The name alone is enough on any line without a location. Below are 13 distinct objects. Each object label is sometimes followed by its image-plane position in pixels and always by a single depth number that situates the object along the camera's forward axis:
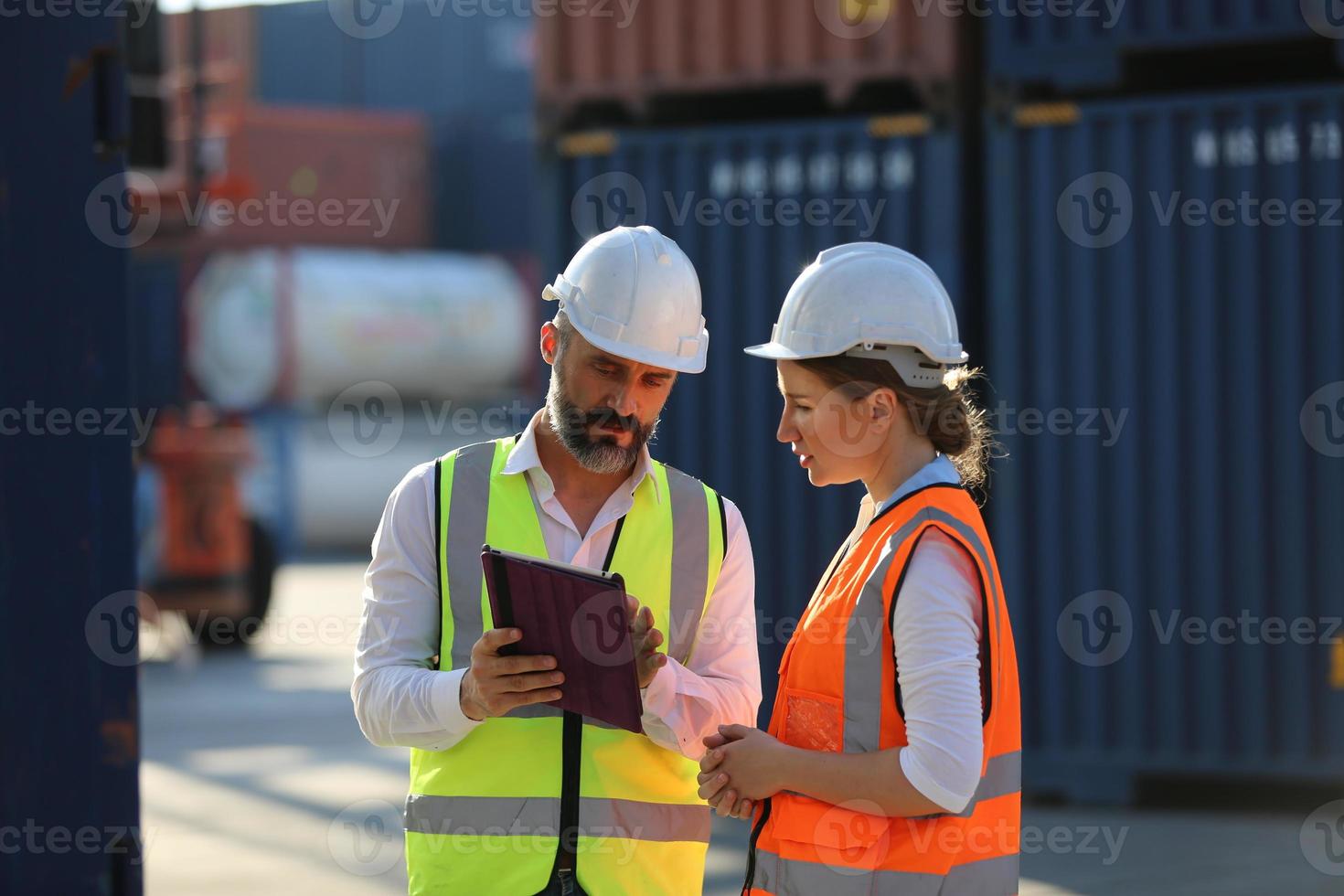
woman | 4.98
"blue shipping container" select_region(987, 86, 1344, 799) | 15.62
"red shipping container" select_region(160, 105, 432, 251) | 54.94
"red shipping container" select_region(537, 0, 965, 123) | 16.64
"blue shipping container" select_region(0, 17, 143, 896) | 7.26
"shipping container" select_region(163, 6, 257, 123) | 64.56
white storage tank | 52.22
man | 5.64
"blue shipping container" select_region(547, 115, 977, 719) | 16.80
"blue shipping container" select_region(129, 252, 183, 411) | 41.25
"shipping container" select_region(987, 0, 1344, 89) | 15.45
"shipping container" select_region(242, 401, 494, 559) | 51.19
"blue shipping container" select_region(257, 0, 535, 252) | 63.56
